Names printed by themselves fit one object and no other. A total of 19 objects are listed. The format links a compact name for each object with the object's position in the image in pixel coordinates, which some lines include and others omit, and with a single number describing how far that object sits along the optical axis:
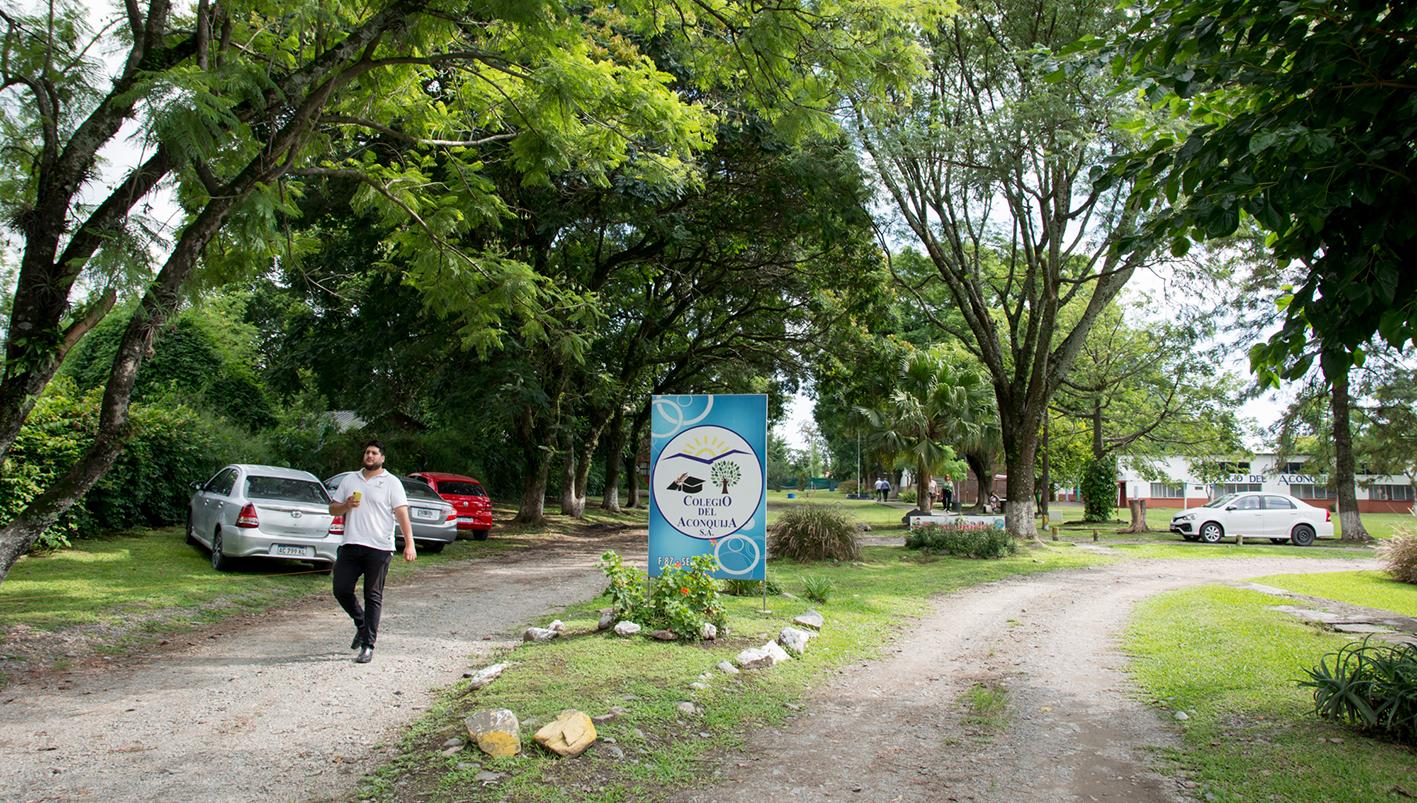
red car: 18.70
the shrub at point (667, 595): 7.59
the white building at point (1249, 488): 56.72
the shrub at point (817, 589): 10.62
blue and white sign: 8.51
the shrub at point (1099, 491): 32.78
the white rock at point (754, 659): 6.82
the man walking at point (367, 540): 6.79
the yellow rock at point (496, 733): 4.55
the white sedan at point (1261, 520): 24.09
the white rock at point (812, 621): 8.67
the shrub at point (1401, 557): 14.23
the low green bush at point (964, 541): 17.47
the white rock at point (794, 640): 7.54
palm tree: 27.41
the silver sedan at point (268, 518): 11.02
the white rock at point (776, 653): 7.13
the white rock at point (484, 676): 5.98
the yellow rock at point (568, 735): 4.57
